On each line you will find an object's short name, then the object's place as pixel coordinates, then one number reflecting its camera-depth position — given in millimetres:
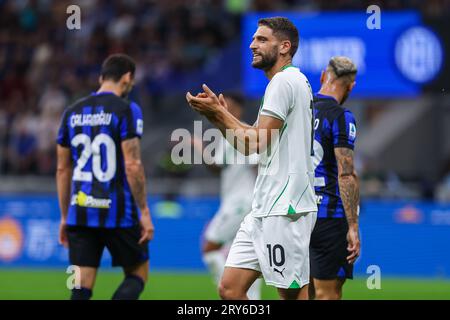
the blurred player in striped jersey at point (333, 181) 14086
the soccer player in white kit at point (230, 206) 20953
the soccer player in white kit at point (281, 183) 12016
